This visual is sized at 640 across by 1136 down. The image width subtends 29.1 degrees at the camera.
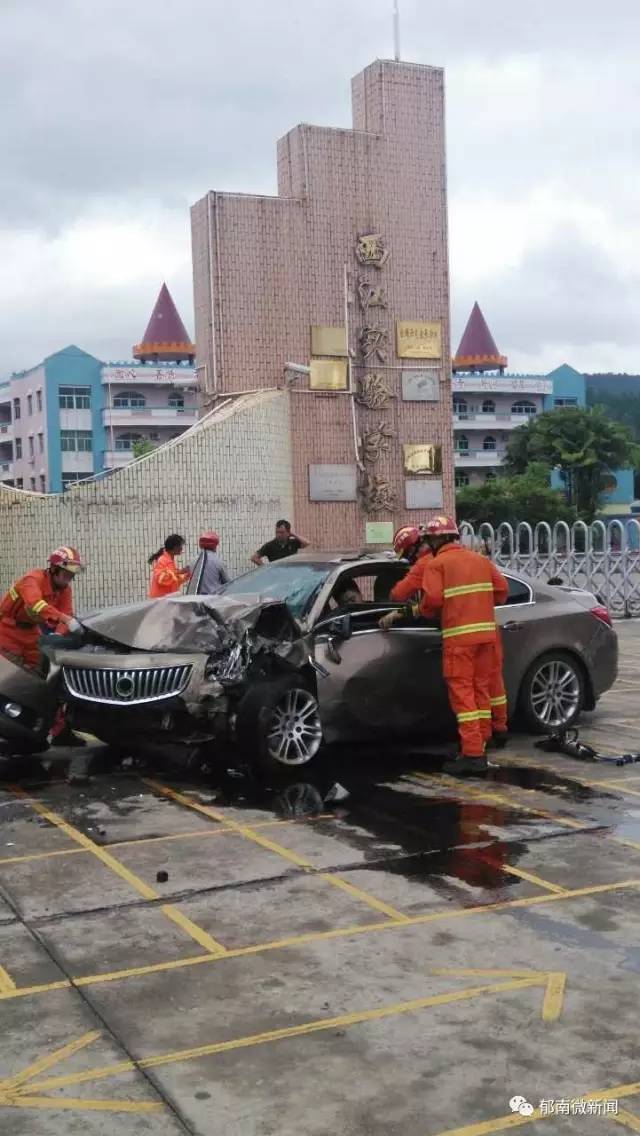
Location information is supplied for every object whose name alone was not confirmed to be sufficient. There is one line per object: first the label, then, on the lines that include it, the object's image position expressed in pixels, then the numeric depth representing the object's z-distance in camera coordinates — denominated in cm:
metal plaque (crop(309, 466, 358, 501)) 1745
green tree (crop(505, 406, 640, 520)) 5912
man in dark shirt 1463
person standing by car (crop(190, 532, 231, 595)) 1208
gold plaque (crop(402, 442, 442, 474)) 1809
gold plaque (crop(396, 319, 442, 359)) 1795
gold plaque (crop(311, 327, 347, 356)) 1734
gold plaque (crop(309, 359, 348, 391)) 1734
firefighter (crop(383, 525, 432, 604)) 877
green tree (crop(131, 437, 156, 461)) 6719
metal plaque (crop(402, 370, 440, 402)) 1805
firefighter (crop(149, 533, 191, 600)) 1264
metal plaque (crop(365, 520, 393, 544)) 1786
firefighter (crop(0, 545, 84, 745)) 923
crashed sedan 814
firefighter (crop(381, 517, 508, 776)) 838
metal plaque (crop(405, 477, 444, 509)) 1812
